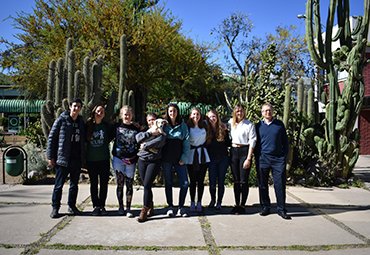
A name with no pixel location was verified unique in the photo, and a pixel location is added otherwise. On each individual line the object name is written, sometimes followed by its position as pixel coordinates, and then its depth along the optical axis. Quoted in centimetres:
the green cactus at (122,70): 902
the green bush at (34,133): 1309
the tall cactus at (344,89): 686
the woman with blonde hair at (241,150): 466
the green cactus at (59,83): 793
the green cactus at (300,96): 754
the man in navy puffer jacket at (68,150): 440
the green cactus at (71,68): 785
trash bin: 688
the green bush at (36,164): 734
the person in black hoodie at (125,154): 449
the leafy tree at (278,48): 2086
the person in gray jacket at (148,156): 432
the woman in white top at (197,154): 464
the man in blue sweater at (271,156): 459
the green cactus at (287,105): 699
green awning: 3014
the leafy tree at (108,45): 1464
